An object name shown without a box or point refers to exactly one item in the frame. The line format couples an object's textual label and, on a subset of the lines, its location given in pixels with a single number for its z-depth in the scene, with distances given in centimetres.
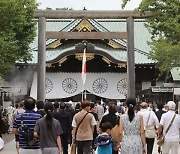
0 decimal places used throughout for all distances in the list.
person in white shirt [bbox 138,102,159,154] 1133
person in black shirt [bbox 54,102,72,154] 1223
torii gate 2370
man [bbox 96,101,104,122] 2116
